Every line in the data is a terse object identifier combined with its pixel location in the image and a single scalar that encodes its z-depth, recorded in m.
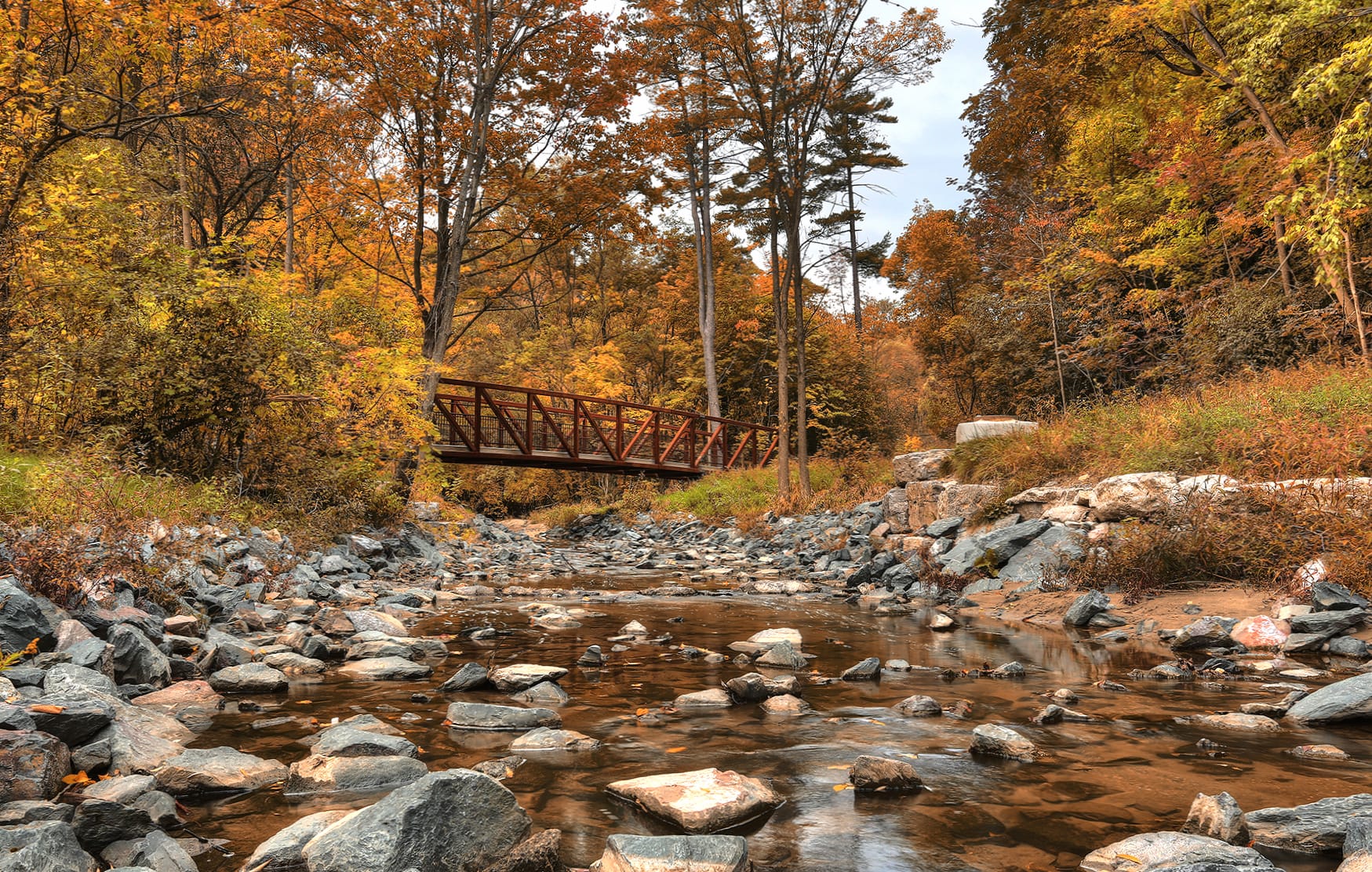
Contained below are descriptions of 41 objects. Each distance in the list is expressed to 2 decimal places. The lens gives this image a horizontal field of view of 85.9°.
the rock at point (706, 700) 3.72
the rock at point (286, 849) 1.92
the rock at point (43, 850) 1.67
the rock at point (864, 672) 4.32
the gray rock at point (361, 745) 2.73
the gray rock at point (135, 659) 3.55
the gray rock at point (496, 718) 3.34
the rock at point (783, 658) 4.67
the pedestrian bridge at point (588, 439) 14.66
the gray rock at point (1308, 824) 2.03
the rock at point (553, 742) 3.06
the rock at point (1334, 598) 4.68
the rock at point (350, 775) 2.55
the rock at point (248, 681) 3.79
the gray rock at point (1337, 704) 3.14
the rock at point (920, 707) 3.51
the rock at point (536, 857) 1.95
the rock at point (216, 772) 2.45
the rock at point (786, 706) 3.66
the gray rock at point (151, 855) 1.90
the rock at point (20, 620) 3.12
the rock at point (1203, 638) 4.79
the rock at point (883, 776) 2.58
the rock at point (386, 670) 4.29
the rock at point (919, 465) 10.66
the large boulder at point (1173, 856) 1.78
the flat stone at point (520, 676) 4.00
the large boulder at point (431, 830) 1.84
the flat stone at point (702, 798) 2.27
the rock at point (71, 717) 2.42
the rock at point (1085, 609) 5.92
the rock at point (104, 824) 1.98
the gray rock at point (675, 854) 1.88
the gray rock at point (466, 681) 3.99
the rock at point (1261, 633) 4.71
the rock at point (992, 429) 10.20
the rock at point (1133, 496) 6.53
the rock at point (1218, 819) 2.08
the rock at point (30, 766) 2.10
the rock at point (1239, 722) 3.15
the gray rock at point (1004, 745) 2.88
